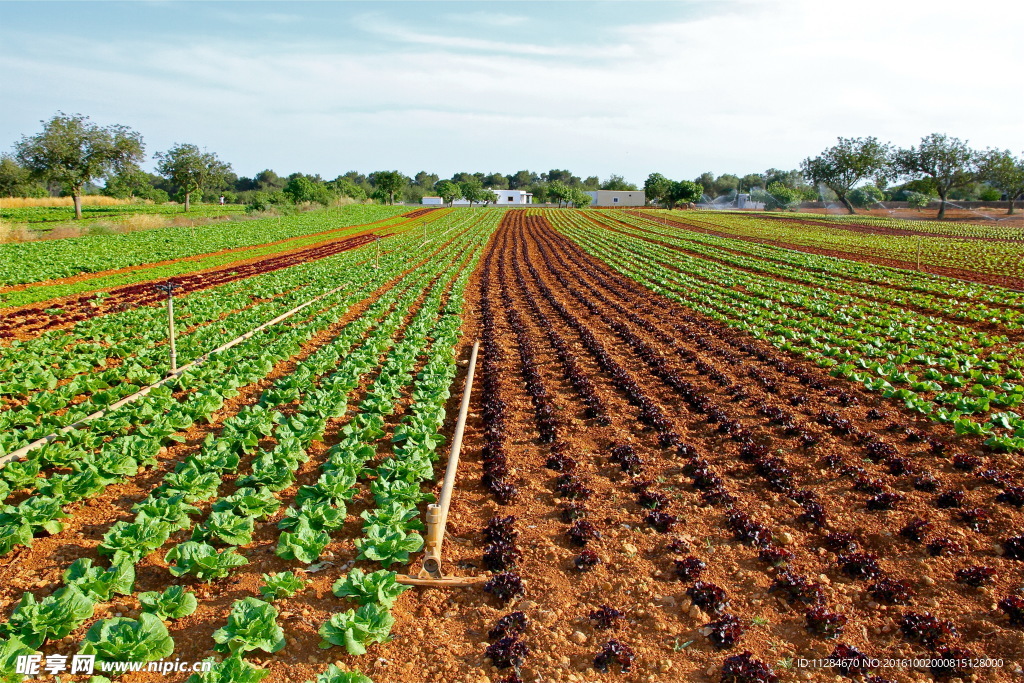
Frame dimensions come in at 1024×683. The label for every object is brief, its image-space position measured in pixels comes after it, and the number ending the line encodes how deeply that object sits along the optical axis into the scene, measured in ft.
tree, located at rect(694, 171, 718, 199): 582.35
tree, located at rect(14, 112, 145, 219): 170.60
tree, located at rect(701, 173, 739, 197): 581.53
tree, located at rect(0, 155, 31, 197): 242.17
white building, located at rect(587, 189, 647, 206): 414.00
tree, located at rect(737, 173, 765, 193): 590.63
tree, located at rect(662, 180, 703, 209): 366.22
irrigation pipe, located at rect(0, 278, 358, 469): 22.89
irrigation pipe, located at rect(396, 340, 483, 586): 17.57
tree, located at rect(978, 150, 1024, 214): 259.19
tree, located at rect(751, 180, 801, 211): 375.53
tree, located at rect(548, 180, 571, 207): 398.42
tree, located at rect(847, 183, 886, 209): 398.36
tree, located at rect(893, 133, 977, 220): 272.31
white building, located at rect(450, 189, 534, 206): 478.59
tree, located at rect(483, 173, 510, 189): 622.13
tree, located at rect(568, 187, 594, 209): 395.14
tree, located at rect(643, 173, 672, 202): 390.11
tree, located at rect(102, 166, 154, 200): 197.74
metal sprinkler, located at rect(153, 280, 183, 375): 33.90
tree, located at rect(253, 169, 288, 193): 524.11
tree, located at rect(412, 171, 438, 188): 588.62
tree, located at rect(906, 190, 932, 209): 315.04
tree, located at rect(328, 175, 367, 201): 350.43
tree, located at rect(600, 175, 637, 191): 593.42
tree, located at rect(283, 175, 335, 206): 282.77
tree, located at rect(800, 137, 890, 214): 309.22
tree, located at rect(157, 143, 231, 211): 250.57
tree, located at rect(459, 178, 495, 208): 404.57
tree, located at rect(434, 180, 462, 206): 394.32
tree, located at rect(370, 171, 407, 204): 361.51
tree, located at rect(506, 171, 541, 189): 650.10
